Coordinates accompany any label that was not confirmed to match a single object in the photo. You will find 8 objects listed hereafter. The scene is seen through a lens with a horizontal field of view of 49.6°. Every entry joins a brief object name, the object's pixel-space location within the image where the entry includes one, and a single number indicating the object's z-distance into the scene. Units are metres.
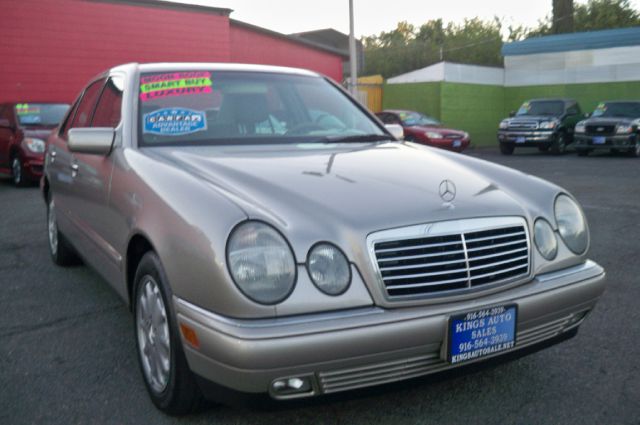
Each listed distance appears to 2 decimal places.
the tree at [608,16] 44.31
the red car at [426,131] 17.17
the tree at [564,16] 28.30
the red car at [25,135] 10.73
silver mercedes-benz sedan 2.30
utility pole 18.39
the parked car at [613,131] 17.11
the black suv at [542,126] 18.39
